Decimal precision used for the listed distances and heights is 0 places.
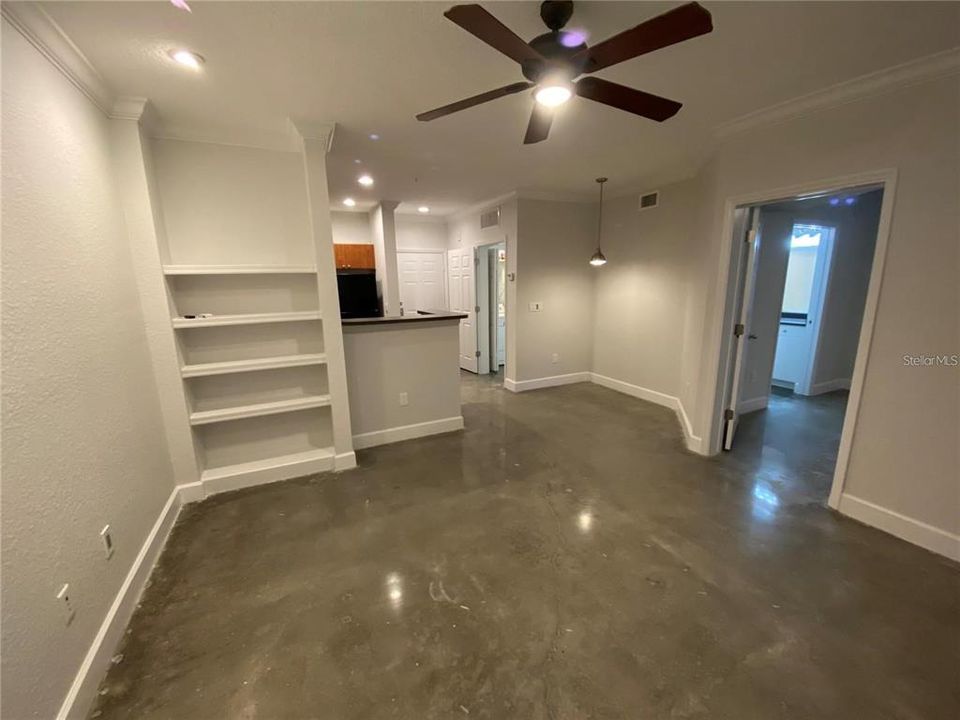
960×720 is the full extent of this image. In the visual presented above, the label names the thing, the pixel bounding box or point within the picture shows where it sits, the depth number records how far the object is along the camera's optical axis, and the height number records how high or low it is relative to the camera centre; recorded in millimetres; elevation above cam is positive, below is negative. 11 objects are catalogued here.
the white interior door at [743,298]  2969 -138
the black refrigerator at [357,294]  5020 -91
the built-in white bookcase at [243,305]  2664 -118
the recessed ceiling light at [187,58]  1817 +1096
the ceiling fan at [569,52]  1239 +836
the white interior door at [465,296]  5953 -165
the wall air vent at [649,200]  4410 +942
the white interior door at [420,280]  6484 +101
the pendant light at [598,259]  4691 +292
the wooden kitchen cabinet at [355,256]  5672 +462
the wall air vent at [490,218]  5171 +904
